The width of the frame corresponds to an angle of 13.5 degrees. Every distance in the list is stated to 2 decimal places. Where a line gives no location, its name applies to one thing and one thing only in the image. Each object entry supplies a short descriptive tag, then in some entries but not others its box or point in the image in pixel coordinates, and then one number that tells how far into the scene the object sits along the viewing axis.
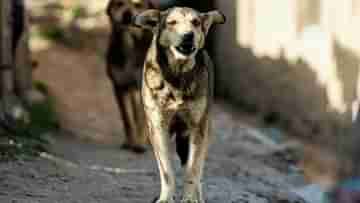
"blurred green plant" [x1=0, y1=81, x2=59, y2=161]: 11.73
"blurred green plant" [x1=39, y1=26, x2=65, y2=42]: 21.71
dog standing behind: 14.10
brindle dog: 9.18
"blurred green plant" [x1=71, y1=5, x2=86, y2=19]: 22.53
